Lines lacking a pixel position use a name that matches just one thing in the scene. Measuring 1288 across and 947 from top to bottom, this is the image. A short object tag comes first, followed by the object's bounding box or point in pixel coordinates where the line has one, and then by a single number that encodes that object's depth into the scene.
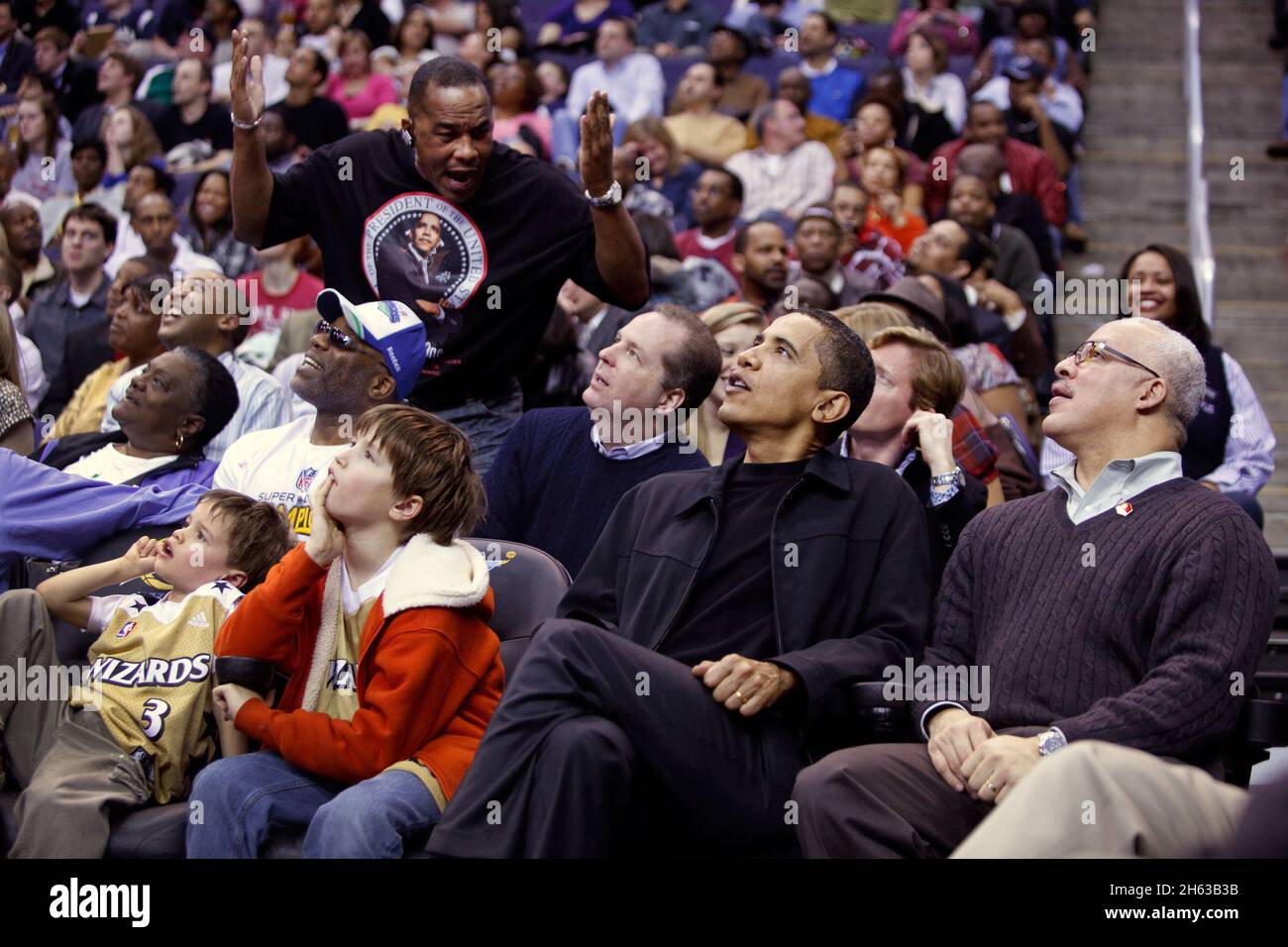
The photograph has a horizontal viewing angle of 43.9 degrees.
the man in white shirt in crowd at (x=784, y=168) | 7.43
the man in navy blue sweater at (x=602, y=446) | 3.72
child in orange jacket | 2.76
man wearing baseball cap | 3.76
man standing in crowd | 4.07
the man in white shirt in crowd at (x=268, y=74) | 9.22
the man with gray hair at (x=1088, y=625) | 2.60
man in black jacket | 2.56
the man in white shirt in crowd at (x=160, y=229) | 6.82
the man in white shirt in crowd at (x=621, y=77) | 8.50
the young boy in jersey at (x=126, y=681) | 2.88
